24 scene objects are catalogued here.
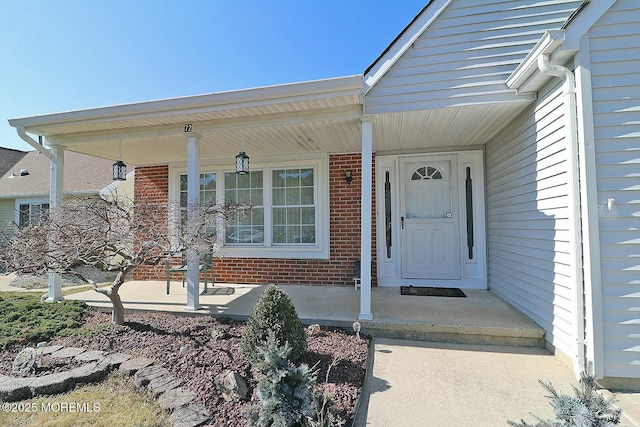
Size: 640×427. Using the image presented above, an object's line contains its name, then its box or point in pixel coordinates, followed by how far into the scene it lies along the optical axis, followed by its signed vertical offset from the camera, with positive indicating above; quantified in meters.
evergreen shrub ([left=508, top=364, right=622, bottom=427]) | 1.30 -0.88
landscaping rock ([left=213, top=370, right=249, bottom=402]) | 2.16 -1.22
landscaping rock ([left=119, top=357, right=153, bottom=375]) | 2.60 -1.27
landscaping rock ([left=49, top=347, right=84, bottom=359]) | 2.87 -1.26
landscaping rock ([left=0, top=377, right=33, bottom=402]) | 2.28 -1.29
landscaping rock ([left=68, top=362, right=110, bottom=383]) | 2.51 -1.28
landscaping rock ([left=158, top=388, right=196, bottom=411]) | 2.12 -1.30
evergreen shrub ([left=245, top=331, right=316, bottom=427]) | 1.72 -1.04
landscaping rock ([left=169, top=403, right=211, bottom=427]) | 1.93 -1.30
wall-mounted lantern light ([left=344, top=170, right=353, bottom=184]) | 5.47 +0.88
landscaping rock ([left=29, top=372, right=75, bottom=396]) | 2.36 -1.29
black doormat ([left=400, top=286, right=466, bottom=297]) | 4.54 -1.11
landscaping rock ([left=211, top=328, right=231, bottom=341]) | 3.20 -1.22
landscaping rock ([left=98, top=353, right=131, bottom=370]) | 2.70 -1.26
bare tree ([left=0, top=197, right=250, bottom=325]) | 3.15 -0.14
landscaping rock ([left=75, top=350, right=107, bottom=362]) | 2.80 -1.26
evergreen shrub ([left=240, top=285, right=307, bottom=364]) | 2.46 -0.87
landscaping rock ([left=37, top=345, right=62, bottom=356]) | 2.92 -1.26
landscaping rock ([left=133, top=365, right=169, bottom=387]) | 2.43 -1.28
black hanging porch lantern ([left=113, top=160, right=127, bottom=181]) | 4.70 +0.87
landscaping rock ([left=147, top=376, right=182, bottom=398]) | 2.31 -1.29
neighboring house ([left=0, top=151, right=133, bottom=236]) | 10.17 +1.69
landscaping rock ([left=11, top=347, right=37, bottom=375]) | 2.60 -1.23
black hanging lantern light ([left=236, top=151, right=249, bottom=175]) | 4.19 +0.87
